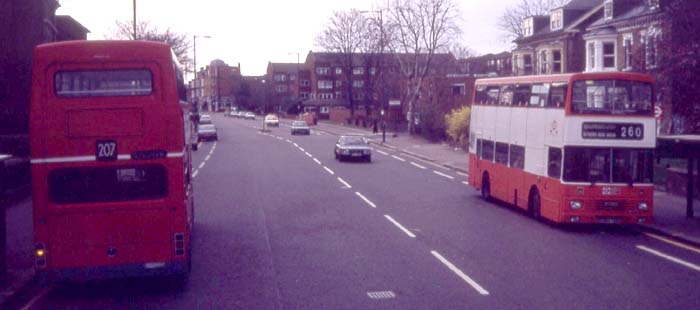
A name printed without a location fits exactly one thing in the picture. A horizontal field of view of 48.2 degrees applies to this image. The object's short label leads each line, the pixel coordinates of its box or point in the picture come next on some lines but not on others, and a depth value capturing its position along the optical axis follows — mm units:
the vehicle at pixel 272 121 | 94012
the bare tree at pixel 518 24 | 87081
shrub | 48688
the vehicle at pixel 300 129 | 75188
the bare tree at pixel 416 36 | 62406
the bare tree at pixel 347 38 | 85000
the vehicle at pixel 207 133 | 63031
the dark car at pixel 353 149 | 40625
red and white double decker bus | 17609
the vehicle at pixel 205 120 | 72438
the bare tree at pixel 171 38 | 53091
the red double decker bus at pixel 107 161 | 10938
